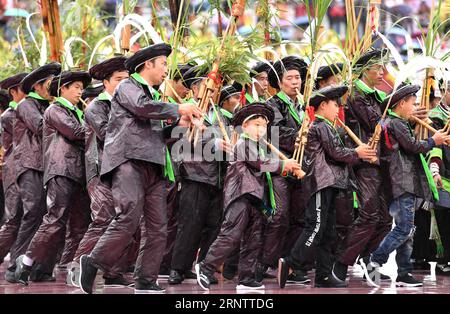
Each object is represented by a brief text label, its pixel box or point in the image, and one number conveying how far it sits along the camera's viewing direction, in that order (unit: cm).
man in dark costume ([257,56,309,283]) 1730
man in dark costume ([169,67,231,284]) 1737
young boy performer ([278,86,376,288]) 1653
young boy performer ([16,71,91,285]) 1703
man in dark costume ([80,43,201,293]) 1487
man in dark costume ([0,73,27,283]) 1853
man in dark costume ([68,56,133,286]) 1630
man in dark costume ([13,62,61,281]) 1803
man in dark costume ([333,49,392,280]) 1714
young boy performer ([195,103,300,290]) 1631
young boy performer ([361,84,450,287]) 1680
